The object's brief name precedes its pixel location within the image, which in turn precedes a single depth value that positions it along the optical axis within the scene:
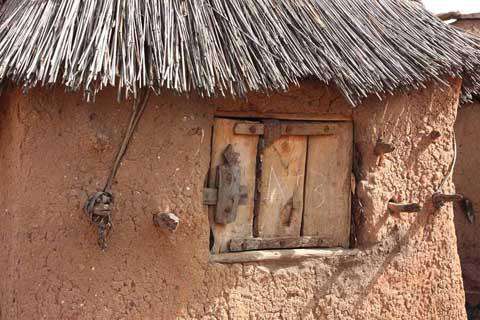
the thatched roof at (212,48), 3.44
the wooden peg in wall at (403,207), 4.42
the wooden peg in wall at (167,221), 3.73
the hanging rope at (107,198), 3.61
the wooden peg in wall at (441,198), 4.64
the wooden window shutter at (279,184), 4.05
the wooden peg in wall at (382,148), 4.40
